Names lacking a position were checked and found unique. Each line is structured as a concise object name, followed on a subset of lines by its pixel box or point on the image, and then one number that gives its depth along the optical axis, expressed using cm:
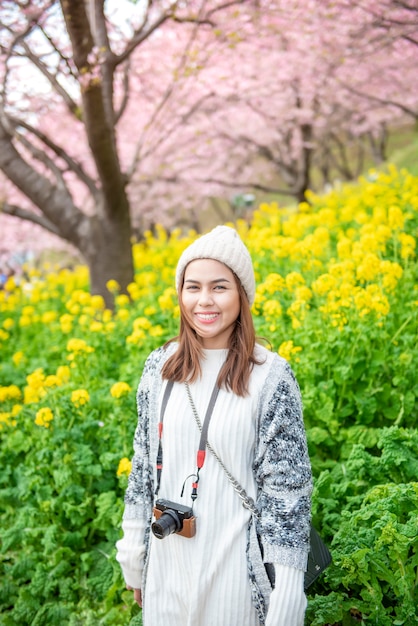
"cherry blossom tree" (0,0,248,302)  497
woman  175
